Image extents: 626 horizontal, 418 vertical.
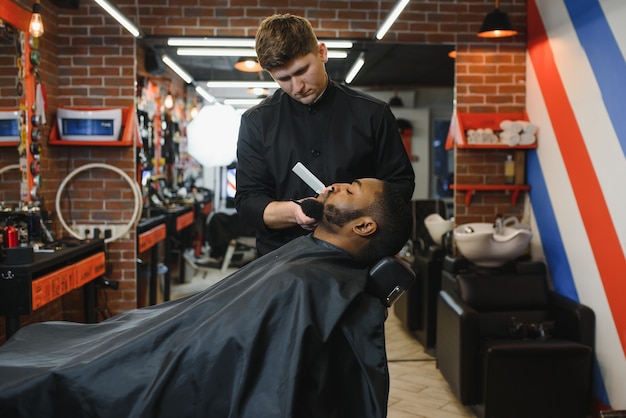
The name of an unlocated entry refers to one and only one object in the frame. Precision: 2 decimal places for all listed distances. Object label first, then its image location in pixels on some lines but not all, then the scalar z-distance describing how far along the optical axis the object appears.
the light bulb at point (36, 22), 3.41
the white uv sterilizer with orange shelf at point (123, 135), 4.09
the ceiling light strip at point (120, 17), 3.14
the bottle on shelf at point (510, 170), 4.24
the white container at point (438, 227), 4.45
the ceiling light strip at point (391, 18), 3.39
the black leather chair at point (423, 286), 4.33
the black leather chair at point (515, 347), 2.99
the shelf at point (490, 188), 4.18
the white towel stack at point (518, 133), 4.08
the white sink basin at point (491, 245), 3.52
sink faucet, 3.88
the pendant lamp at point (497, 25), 3.81
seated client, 1.30
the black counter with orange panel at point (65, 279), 2.78
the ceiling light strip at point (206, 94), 7.43
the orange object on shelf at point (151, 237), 4.52
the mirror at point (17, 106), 3.34
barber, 1.85
